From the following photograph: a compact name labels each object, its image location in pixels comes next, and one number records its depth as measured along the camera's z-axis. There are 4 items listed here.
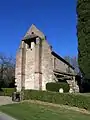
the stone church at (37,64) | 19.17
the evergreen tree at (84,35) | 11.71
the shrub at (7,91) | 19.41
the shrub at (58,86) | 16.61
